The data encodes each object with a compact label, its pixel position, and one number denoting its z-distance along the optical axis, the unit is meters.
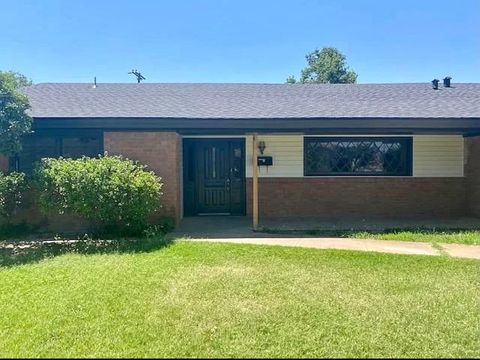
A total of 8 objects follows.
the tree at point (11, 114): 7.55
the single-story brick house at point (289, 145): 9.09
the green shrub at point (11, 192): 7.88
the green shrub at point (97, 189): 7.56
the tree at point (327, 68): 36.47
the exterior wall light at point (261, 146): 10.88
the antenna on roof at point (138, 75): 25.26
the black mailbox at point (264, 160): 10.77
